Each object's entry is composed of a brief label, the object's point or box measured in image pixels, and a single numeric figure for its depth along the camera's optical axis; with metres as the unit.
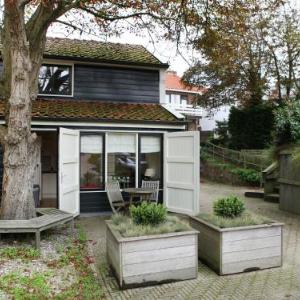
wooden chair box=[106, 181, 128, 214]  9.29
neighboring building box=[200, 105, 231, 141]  36.44
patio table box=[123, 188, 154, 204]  9.02
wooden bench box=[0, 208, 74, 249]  5.98
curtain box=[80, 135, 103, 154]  9.77
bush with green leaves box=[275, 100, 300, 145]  10.27
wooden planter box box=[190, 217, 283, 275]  5.13
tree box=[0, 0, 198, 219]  6.72
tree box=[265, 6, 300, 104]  20.28
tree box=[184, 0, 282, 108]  20.88
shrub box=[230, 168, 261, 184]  16.82
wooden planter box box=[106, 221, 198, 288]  4.68
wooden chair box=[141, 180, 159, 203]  9.78
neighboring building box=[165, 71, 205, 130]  35.66
